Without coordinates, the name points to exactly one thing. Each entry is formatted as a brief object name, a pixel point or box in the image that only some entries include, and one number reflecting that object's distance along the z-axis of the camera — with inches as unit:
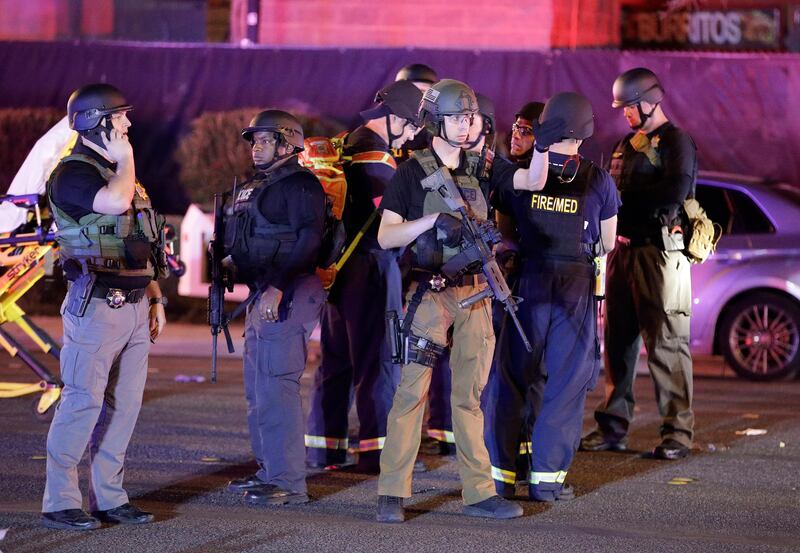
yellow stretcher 781.3
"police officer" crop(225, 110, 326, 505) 602.5
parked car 1019.9
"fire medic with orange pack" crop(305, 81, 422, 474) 678.5
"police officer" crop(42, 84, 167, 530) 546.0
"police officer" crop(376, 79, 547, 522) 571.5
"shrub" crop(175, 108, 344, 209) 1336.1
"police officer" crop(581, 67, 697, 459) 735.1
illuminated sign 1684.3
